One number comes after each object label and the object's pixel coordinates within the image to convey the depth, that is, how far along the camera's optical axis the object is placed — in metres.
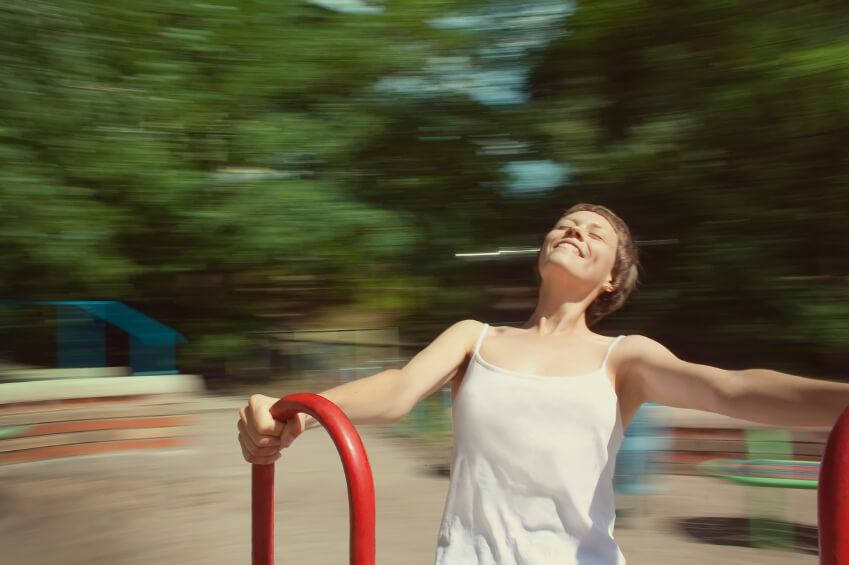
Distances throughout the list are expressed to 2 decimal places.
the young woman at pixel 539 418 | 1.50
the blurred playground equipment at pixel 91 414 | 4.76
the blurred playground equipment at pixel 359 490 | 1.10
